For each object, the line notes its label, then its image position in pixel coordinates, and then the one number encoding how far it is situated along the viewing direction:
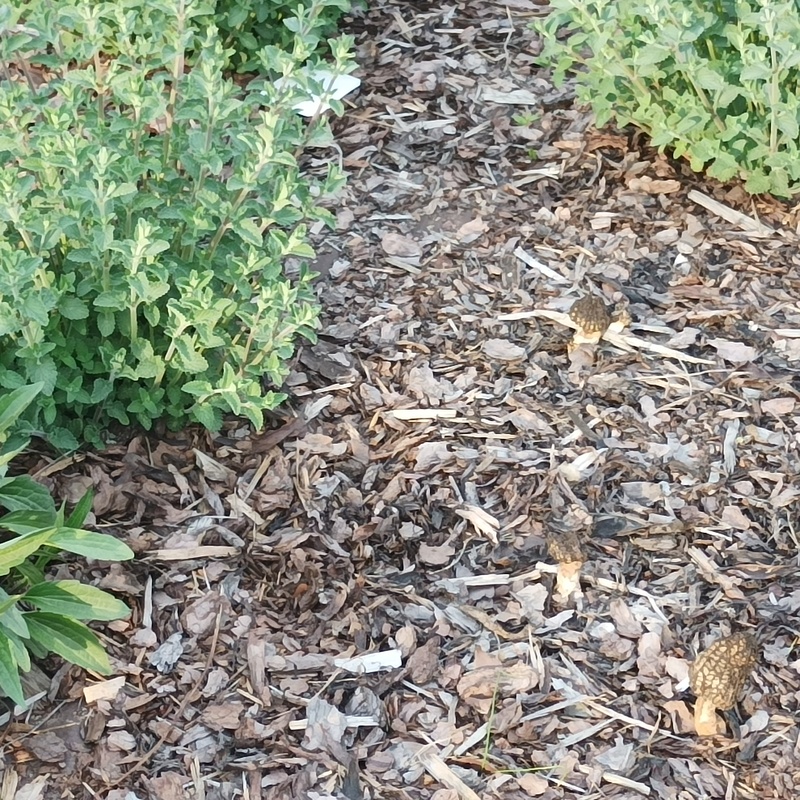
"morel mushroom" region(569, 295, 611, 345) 3.18
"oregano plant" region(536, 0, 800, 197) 3.17
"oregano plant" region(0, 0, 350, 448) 2.37
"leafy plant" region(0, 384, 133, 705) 2.17
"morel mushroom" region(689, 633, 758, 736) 2.31
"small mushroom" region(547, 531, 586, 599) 2.57
